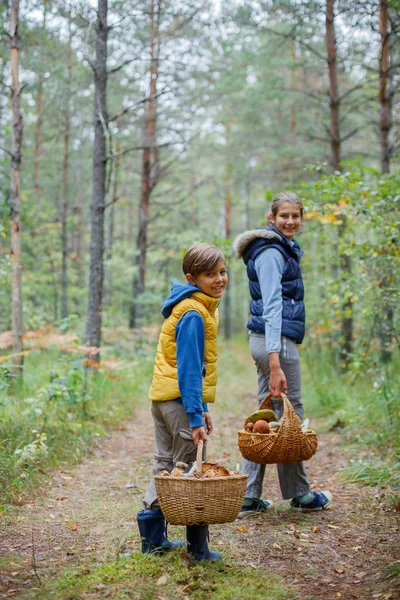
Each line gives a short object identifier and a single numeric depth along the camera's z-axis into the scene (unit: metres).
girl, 3.99
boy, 2.99
